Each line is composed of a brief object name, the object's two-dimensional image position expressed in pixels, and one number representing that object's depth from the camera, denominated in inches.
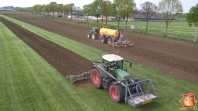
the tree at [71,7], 2630.4
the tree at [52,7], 3181.6
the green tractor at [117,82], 326.6
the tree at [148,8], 1300.4
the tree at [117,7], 1435.5
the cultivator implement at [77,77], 444.4
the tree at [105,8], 1620.3
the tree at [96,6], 1836.6
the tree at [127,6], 1381.6
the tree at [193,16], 981.3
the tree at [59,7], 2985.0
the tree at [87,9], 1974.4
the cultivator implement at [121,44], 841.5
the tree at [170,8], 1115.9
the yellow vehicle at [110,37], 848.3
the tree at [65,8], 2613.2
